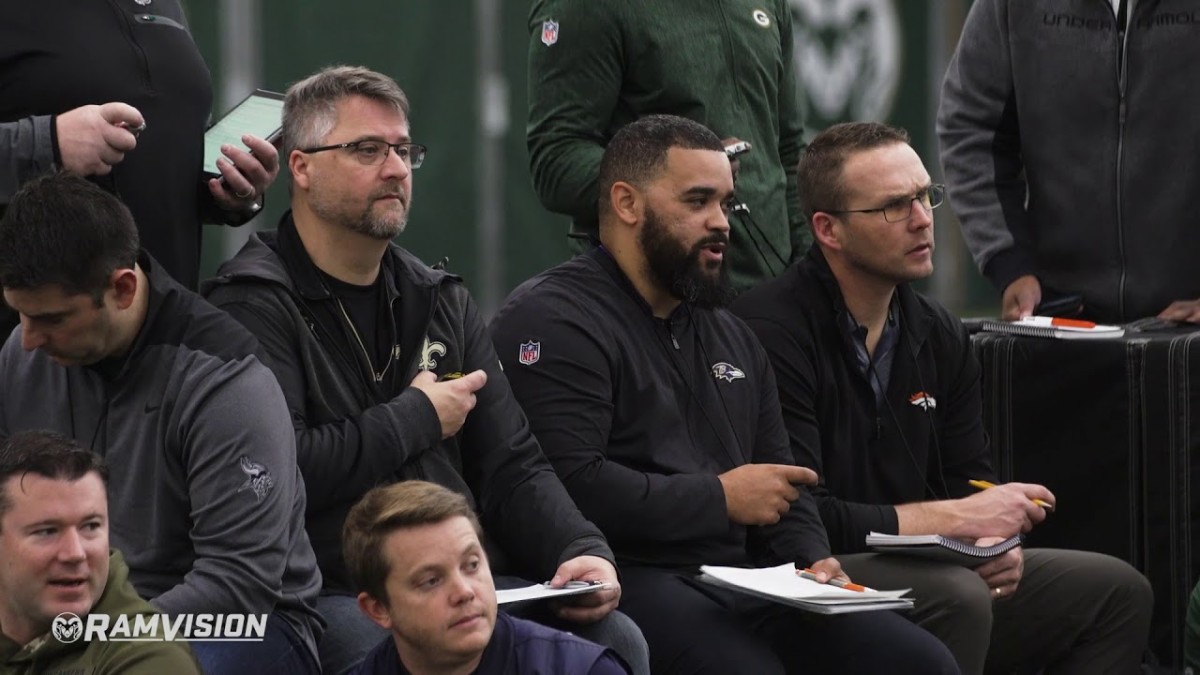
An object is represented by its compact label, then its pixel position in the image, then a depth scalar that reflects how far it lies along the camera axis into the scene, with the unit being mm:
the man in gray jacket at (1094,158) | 11148
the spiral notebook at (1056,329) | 10812
